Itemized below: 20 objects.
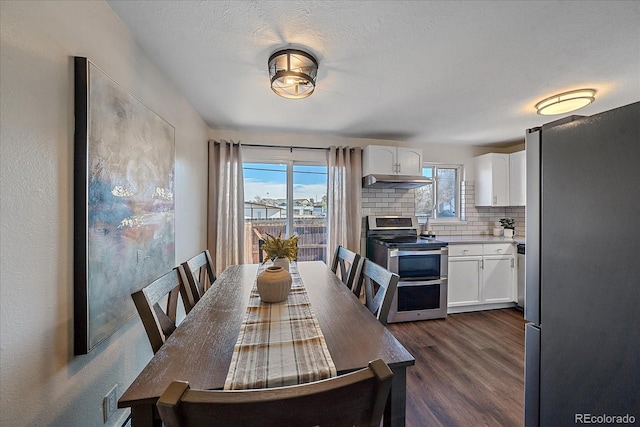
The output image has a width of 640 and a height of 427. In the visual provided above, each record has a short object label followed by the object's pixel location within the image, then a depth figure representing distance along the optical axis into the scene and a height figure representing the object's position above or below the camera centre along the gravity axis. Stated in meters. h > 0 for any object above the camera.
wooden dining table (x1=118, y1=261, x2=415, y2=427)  0.71 -0.47
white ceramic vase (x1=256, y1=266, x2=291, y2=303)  1.29 -0.37
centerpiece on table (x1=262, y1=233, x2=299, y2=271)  1.59 -0.22
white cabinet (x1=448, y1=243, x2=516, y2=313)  3.15 -0.79
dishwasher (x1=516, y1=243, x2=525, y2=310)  3.22 -0.78
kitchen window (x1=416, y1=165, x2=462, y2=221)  3.87 +0.28
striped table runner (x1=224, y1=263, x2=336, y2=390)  0.73 -0.46
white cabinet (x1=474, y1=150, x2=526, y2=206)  3.57 +0.47
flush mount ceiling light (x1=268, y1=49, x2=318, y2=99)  1.61 +0.94
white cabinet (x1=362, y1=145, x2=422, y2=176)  3.27 +0.68
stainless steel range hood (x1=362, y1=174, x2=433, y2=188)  3.19 +0.41
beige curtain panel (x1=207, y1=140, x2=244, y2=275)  3.08 +0.11
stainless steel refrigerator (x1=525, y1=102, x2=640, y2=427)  0.83 -0.21
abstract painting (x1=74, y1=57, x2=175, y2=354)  1.08 +0.05
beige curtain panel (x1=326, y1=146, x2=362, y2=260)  3.36 +0.20
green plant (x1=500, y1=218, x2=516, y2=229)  3.77 -0.15
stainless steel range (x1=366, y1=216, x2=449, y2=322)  2.92 -0.73
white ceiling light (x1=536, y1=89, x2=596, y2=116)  2.17 +0.98
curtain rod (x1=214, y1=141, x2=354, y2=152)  3.30 +0.86
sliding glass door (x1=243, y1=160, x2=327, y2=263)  3.37 +0.13
